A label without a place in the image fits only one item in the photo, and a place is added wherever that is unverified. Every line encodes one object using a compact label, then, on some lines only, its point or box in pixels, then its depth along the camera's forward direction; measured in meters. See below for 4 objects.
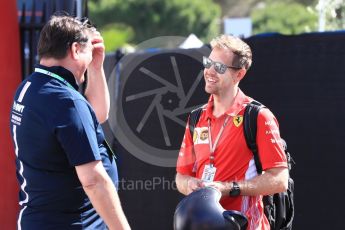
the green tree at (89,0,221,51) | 78.12
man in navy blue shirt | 6.42
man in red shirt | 7.72
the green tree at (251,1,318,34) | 57.77
